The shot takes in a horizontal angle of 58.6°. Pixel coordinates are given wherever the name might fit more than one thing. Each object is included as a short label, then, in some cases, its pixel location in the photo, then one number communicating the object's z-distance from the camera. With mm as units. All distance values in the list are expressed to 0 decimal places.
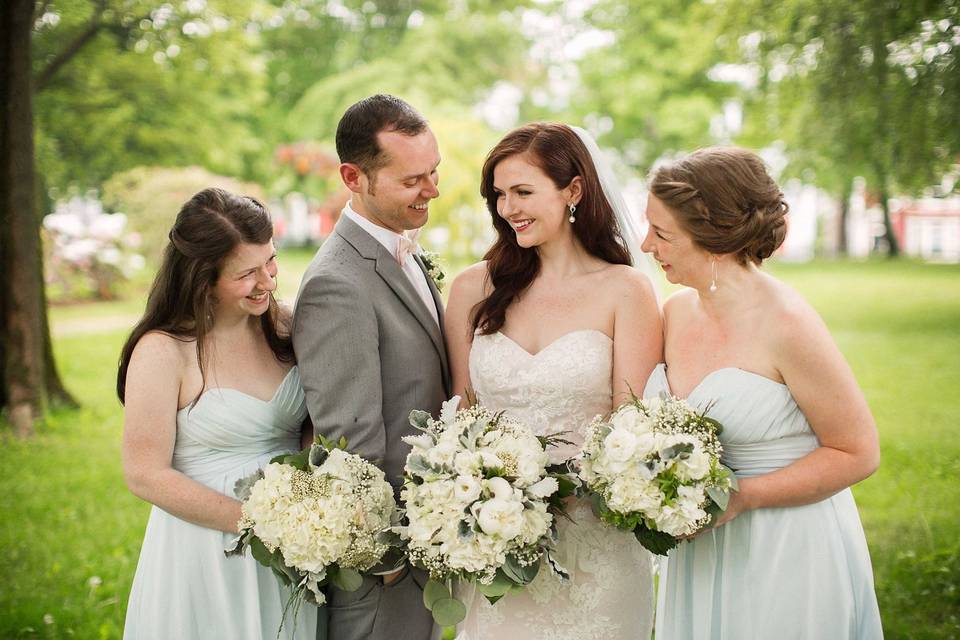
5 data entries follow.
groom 3344
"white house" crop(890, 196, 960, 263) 53750
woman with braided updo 3199
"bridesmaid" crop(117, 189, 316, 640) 3289
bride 3602
